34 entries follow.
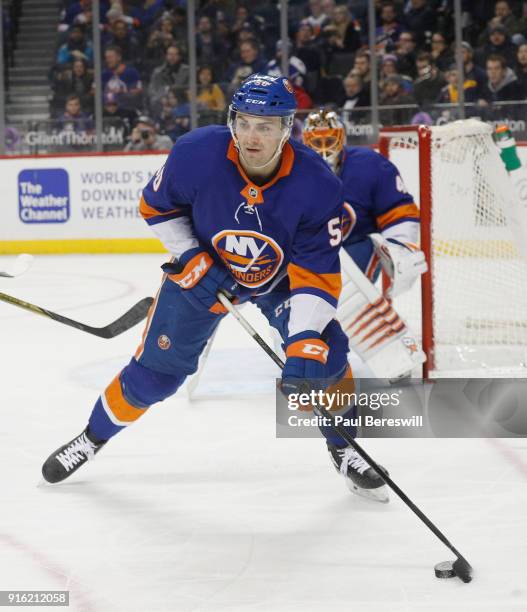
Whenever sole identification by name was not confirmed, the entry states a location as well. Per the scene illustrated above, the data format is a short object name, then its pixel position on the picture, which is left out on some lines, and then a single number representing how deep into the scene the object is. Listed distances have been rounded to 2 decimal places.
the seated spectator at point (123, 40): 17.71
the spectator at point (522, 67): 14.85
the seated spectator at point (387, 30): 16.73
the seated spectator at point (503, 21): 16.16
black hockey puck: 3.82
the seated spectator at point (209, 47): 16.98
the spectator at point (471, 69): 15.41
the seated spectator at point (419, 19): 16.80
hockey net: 7.21
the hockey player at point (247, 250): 4.31
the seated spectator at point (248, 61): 17.06
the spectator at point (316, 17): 17.45
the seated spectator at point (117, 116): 16.05
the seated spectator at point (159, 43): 17.37
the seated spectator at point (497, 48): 15.44
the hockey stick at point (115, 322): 5.19
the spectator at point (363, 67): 15.98
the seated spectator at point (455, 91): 15.41
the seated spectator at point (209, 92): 16.16
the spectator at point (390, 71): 15.84
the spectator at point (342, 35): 17.12
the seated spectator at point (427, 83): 15.45
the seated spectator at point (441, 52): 15.88
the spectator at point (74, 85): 16.73
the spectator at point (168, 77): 16.56
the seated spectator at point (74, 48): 17.94
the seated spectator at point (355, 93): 15.86
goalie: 6.84
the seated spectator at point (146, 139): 15.71
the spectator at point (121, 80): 16.69
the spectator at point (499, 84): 14.98
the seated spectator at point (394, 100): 15.19
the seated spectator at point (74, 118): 15.99
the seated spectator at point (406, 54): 16.23
